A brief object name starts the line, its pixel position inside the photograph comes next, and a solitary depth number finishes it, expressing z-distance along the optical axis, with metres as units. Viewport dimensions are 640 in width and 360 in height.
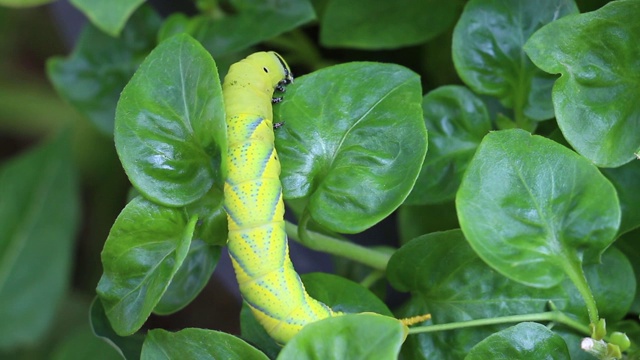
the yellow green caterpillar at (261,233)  0.46
